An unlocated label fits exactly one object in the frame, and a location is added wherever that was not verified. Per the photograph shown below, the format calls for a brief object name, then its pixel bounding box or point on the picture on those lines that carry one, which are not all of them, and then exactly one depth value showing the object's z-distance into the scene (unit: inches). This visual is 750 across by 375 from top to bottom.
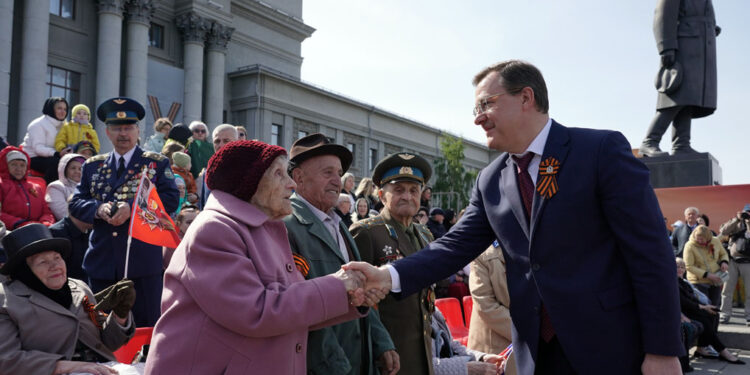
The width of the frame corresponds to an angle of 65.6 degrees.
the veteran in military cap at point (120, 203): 187.3
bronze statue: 526.3
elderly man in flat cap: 118.3
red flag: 173.2
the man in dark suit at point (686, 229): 467.5
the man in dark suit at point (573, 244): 91.9
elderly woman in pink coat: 87.0
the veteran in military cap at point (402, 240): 152.9
